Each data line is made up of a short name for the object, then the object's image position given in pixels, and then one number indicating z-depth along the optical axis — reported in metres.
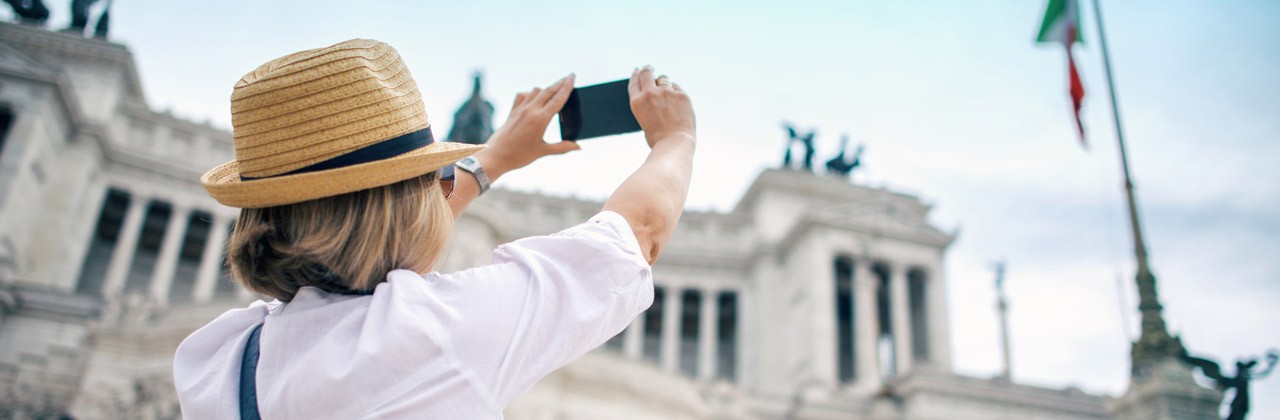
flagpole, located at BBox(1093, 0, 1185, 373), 13.22
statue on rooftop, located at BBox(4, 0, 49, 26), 35.50
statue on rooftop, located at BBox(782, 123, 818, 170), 43.84
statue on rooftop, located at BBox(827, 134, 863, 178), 44.09
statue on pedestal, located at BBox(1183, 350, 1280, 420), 13.20
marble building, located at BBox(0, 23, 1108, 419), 19.33
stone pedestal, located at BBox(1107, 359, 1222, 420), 12.98
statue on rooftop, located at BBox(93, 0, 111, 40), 37.03
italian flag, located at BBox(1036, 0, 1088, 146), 19.28
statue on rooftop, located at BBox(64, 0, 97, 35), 36.53
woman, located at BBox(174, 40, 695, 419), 1.57
